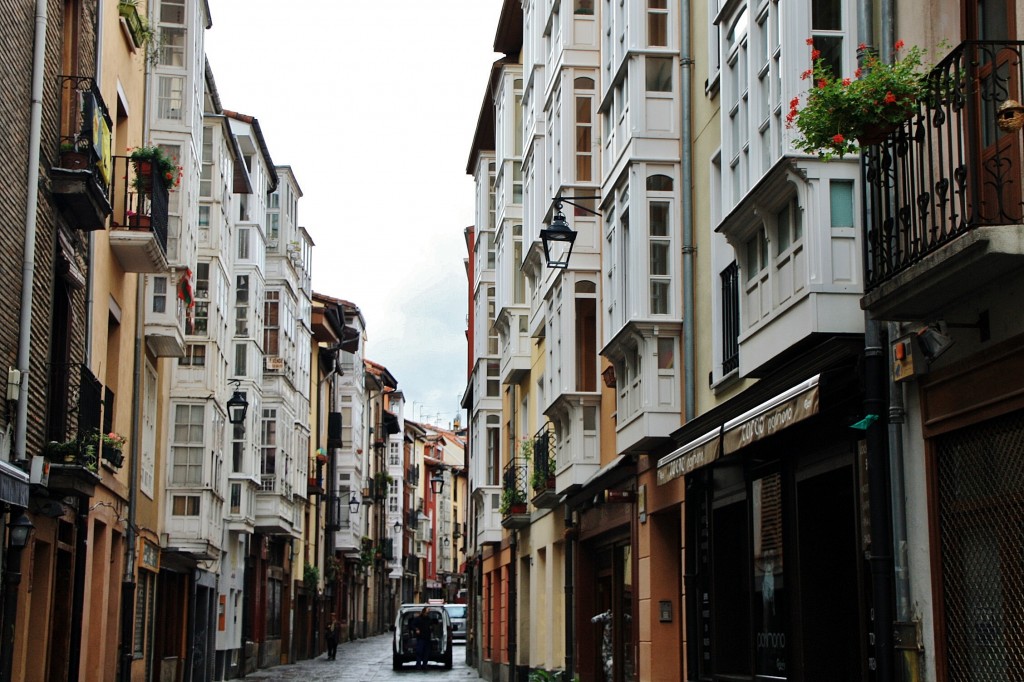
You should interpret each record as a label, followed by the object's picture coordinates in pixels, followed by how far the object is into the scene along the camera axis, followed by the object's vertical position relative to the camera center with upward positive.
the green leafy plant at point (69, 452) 15.80 +1.55
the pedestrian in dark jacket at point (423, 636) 48.91 -1.41
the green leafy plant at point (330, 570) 64.56 +1.12
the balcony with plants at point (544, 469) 25.89 +2.33
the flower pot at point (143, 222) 19.72 +5.08
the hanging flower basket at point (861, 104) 9.05 +3.16
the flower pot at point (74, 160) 16.58 +4.98
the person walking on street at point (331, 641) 52.87 -1.74
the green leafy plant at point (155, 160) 19.52 +5.91
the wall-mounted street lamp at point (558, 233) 18.77 +4.76
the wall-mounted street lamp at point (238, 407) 30.78 +4.06
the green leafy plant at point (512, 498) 31.22 +2.11
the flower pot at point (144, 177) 19.50 +5.66
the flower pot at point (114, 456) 18.89 +1.81
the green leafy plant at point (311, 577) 55.68 +0.66
